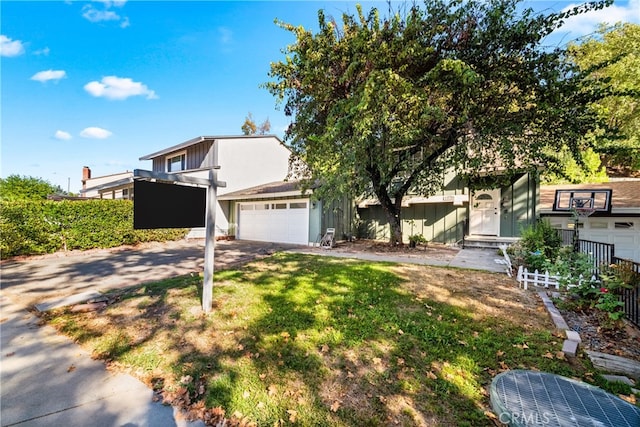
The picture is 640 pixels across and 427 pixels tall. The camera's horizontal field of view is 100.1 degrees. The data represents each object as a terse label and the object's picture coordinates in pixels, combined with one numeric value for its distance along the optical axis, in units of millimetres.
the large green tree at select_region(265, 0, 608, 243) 6883
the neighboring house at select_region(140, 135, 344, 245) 12930
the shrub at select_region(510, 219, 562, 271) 6353
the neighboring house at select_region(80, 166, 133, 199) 19484
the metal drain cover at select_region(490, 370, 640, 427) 1982
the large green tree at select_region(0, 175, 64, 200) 22719
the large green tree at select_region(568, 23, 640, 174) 13953
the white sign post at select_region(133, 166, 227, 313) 4148
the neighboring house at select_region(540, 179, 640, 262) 11023
